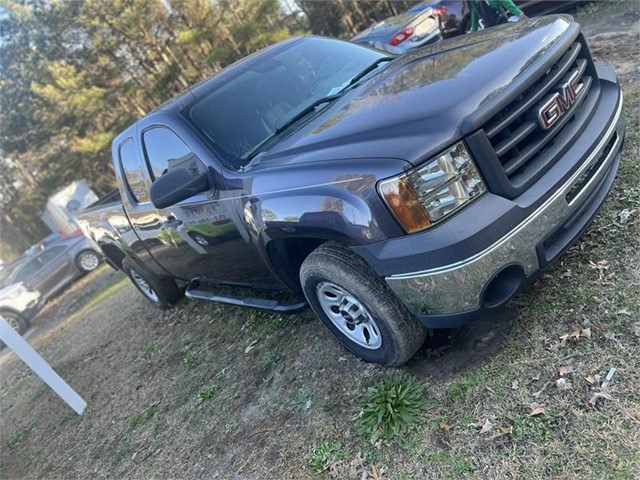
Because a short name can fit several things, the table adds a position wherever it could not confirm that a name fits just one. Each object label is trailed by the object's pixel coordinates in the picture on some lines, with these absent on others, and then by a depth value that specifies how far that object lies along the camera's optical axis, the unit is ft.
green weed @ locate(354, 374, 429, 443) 8.76
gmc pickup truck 7.82
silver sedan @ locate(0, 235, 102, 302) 44.19
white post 15.33
